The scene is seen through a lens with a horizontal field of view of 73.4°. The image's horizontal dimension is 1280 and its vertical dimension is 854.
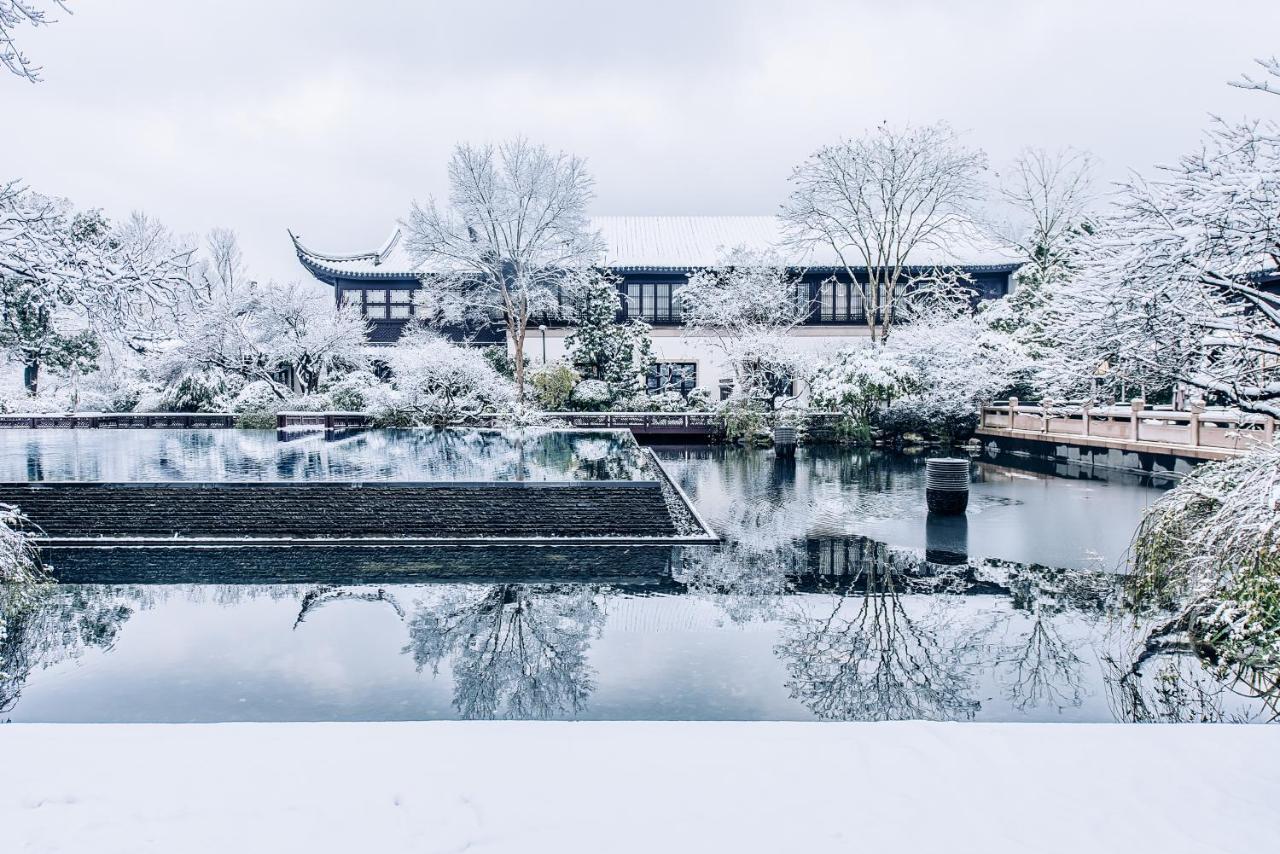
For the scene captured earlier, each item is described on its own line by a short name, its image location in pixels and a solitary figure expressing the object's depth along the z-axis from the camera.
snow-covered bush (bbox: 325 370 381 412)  26.72
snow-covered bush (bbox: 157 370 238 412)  27.11
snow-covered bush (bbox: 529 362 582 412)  27.27
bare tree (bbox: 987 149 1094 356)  26.25
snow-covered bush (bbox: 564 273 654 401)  29.36
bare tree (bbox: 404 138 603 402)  28.80
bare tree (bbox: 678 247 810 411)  27.81
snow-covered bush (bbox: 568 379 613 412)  27.62
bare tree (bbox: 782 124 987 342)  26.77
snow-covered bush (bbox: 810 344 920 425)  23.31
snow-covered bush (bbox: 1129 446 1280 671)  5.13
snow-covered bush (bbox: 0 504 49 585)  6.03
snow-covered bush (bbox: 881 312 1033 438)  24.23
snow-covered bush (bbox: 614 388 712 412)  27.71
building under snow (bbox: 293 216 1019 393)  32.29
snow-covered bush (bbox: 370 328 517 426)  24.97
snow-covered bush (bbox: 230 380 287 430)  26.02
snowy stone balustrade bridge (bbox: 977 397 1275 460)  15.32
